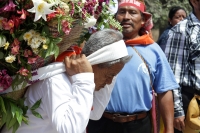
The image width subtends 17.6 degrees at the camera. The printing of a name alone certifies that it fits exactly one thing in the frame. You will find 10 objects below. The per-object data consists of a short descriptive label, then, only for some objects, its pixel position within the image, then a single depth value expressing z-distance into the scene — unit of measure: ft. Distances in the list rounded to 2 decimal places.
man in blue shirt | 18.19
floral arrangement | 10.26
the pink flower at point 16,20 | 10.25
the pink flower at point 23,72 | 10.68
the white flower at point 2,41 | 10.31
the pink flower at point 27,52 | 10.62
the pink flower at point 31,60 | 10.69
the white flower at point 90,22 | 12.04
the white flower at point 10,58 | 10.41
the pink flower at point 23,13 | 10.16
